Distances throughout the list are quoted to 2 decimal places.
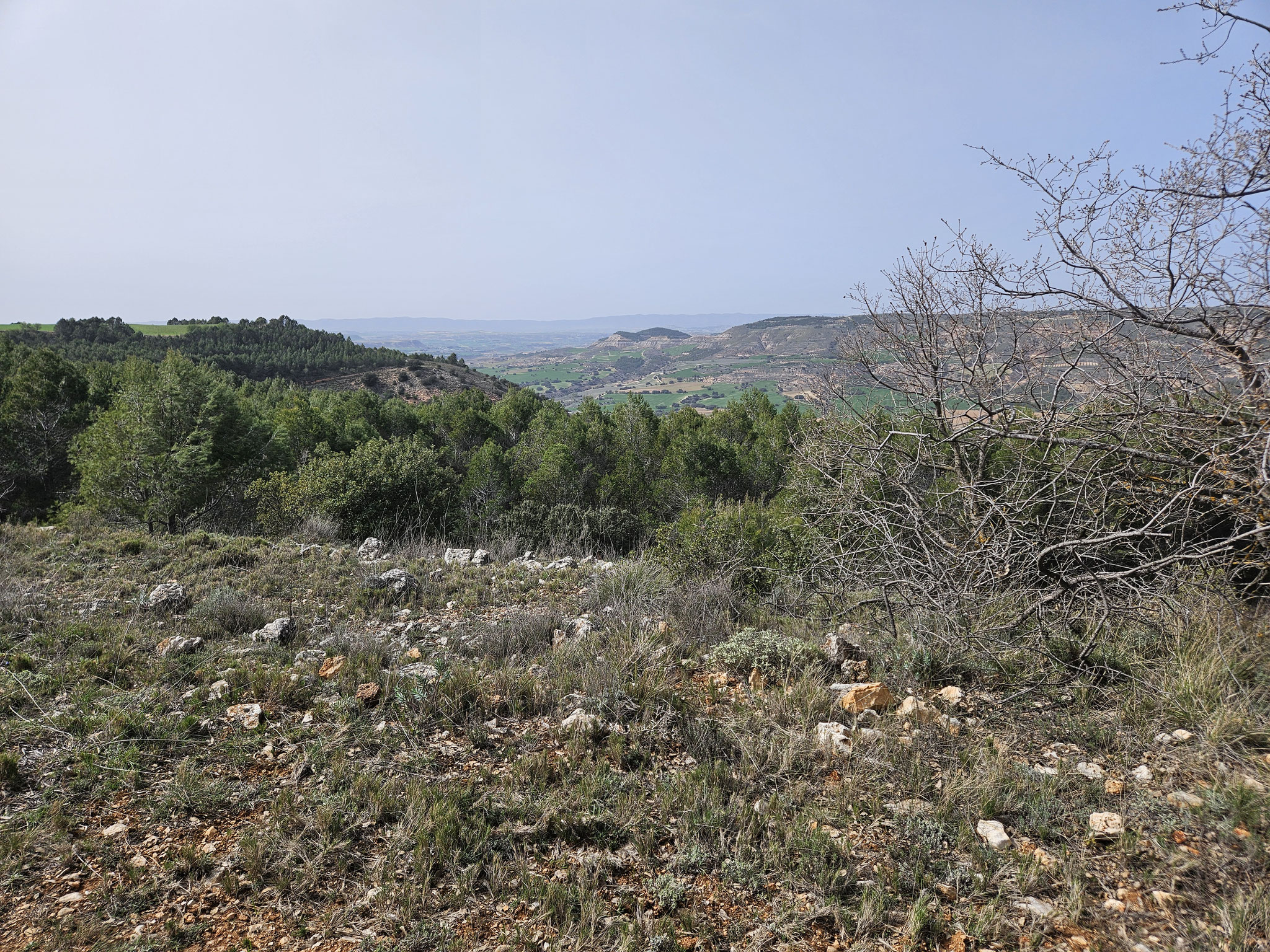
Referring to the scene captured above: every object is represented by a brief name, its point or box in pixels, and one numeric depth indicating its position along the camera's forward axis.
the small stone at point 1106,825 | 2.58
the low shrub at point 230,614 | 5.50
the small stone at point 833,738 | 3.35
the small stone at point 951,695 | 3.91
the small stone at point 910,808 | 2.86
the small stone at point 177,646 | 4.67
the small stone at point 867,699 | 3.80
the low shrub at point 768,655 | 4.41
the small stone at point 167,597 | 5.82
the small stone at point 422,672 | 4.29
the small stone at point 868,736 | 3.41
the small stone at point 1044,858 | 2.49
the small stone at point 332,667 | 4.38
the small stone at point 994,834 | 2.61
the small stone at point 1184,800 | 2.66
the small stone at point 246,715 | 3.64
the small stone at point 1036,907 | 2.23
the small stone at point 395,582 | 7.02
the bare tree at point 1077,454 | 3.33
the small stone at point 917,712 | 3.63
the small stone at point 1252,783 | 2.59
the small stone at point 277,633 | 5.16
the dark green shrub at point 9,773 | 2.97
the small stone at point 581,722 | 3.67
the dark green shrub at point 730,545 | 8.14
